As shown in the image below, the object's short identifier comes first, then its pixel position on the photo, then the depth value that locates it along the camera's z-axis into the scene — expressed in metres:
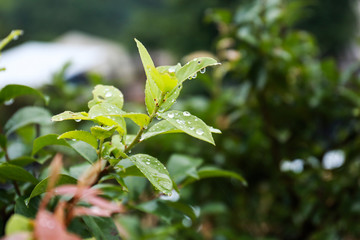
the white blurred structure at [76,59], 5.08
